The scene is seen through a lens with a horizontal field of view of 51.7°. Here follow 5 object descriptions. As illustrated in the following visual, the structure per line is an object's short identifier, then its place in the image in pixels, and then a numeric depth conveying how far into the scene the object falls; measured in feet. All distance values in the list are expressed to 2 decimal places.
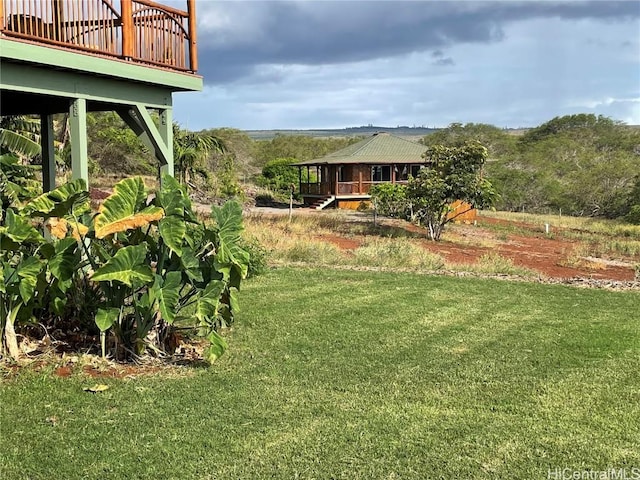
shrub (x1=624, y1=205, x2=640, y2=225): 107.65
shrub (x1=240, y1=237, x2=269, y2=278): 35.78
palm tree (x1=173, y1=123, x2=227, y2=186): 90.68
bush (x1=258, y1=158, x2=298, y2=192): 139.95
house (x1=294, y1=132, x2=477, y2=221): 115.14
